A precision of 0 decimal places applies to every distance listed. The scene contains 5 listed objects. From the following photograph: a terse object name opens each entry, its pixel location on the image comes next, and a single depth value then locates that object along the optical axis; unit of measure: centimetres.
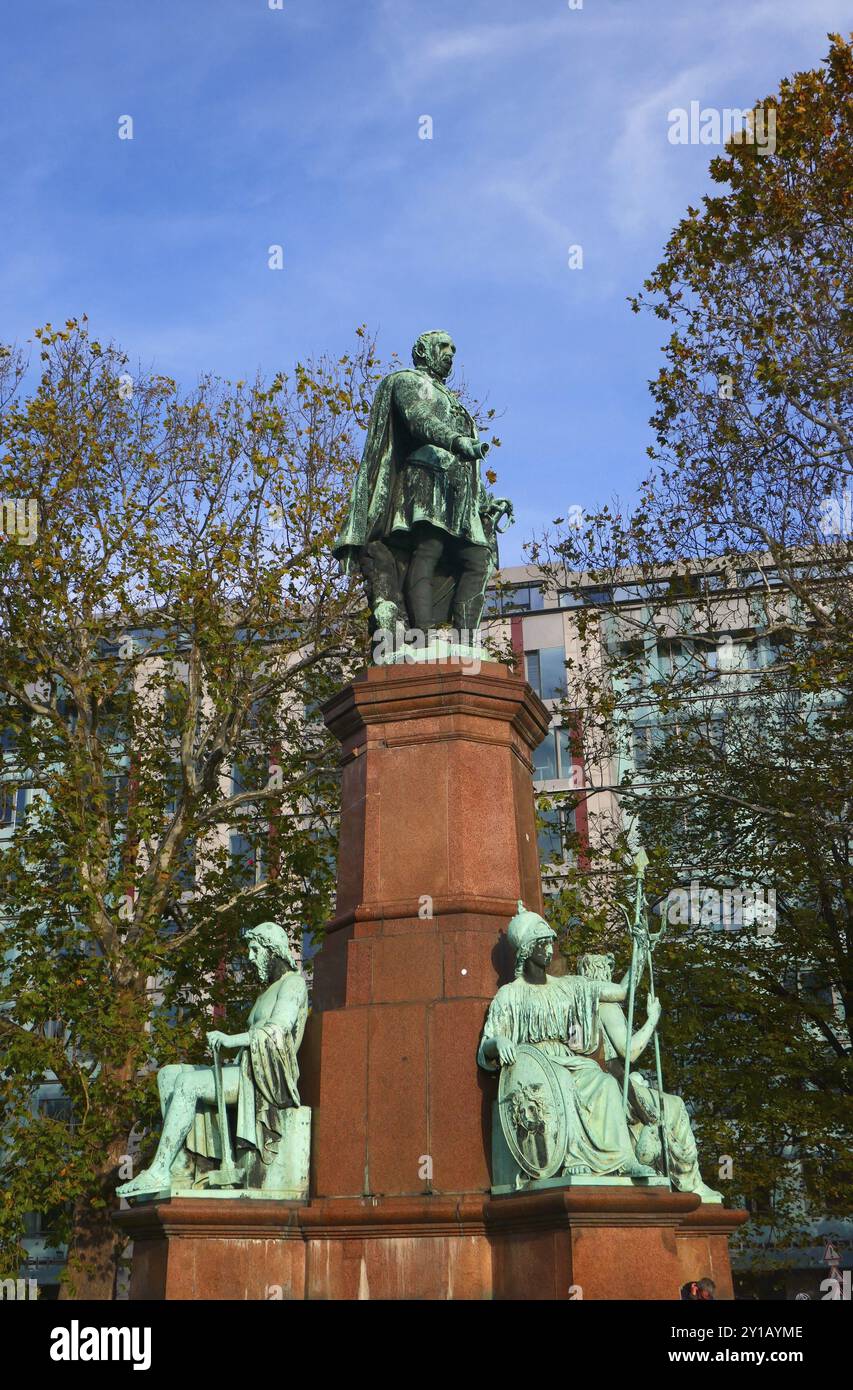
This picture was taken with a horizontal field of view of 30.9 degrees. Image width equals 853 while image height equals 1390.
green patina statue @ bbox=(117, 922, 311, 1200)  928
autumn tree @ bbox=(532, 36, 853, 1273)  1927
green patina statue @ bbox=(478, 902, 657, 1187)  860
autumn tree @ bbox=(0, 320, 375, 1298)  1897
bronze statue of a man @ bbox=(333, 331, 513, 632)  1186
